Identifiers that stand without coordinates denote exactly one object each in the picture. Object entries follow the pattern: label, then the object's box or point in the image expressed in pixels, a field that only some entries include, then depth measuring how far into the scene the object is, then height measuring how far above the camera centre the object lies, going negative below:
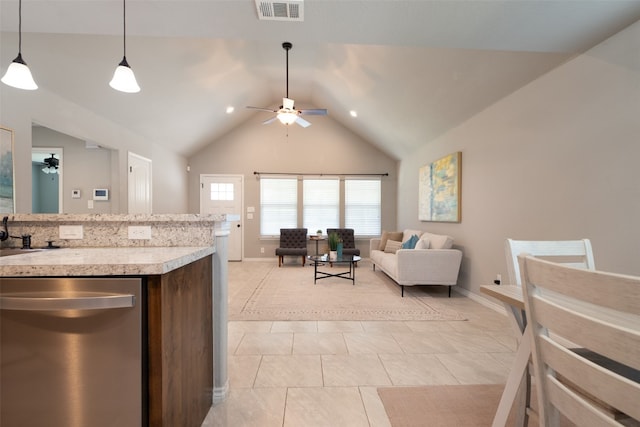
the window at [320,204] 6.64 +0.17
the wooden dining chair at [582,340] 0.54 -0.31
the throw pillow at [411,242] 4.46 -0.54
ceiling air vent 1.77 +1.39
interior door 4.31 +0.44
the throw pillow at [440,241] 3.88 -0.46
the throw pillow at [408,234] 4.88 -0.44
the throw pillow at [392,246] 5.16 -0.70
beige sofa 3.71 -0.78
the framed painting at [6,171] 2.38 +0.35
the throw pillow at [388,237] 5.52 -0.56
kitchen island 0.99 -0.41
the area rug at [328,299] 3.07 -1.21
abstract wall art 3.95 +0.35
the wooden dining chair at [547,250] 1.35 -0.20
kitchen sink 1.36 -0.22
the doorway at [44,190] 6.38 +0.48
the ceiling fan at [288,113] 3.56 +1.33
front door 6.57 +0.43
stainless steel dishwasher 0.98 -0.55
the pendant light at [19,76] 1.70 +0.87
